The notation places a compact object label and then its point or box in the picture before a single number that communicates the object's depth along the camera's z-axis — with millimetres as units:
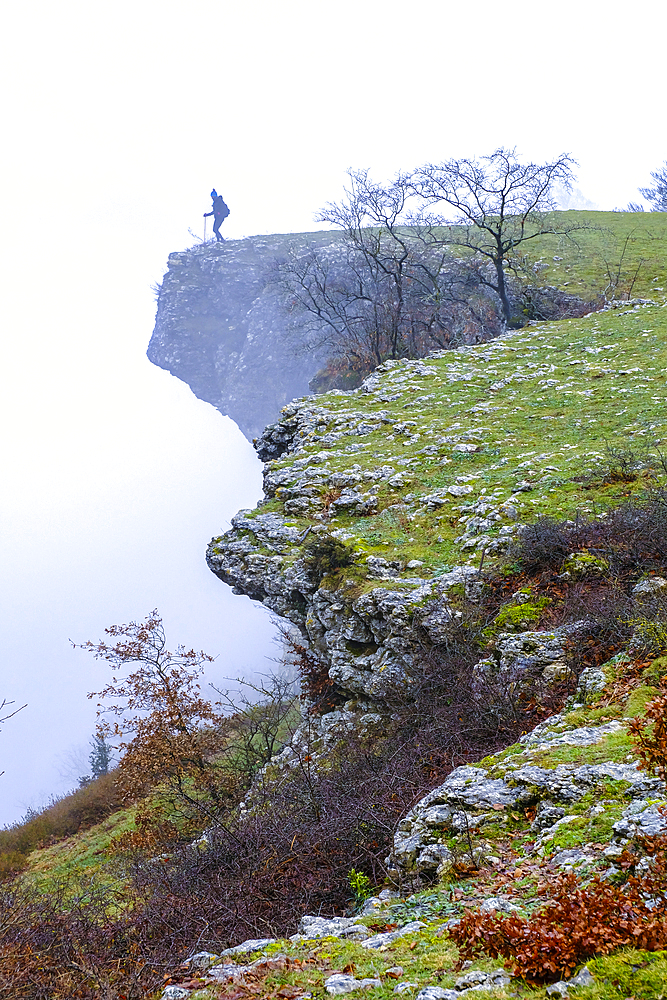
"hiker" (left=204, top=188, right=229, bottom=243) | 55381
